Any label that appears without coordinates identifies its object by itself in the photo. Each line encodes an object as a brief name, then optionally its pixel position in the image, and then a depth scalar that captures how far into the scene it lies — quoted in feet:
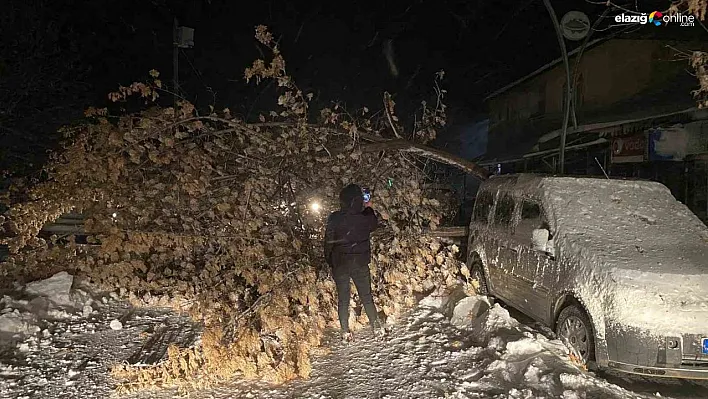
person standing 17.83
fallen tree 21.81
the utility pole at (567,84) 38.59
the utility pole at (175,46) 40.96
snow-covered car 14.29
